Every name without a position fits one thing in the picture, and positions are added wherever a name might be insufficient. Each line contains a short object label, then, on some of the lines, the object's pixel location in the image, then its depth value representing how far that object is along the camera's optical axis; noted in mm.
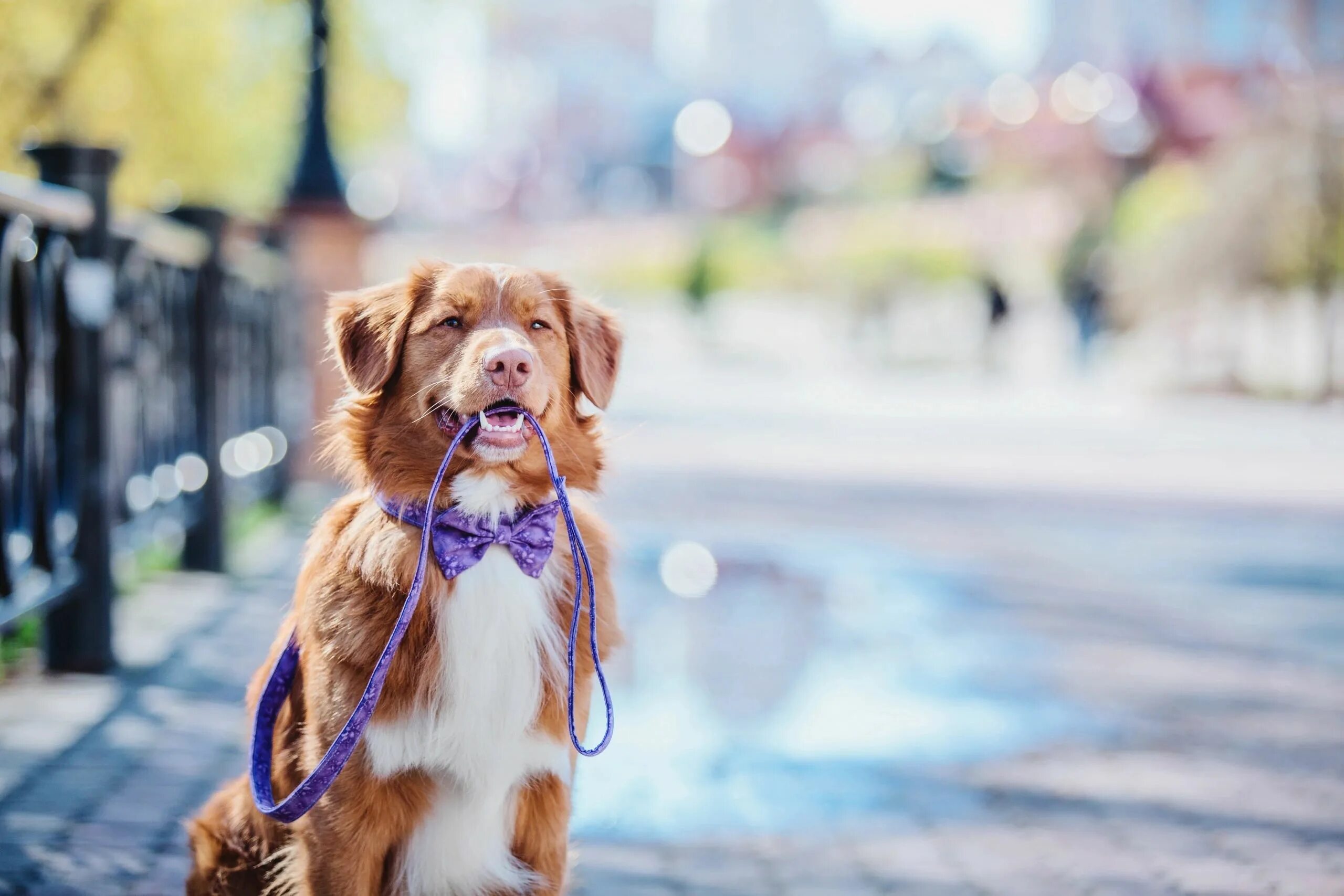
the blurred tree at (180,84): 13820
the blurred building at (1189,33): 73125
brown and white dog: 2639
